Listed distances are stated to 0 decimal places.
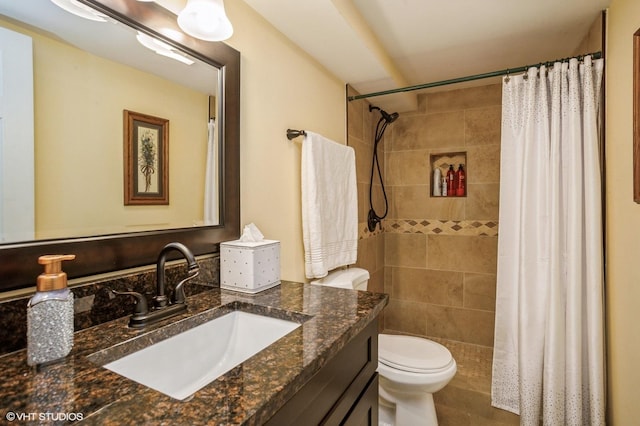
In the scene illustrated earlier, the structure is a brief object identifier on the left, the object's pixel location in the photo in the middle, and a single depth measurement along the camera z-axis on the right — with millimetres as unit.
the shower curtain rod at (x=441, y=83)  1656
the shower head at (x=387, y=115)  2723
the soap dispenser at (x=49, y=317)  624
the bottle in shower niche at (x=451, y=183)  2818
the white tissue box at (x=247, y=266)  1146
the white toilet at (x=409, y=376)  1638
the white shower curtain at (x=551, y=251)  1582
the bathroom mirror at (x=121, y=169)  794
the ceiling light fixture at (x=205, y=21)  964
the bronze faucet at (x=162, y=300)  856
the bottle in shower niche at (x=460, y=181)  2770
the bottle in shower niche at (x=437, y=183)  2875
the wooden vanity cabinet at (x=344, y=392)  672
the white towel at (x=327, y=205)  1675
